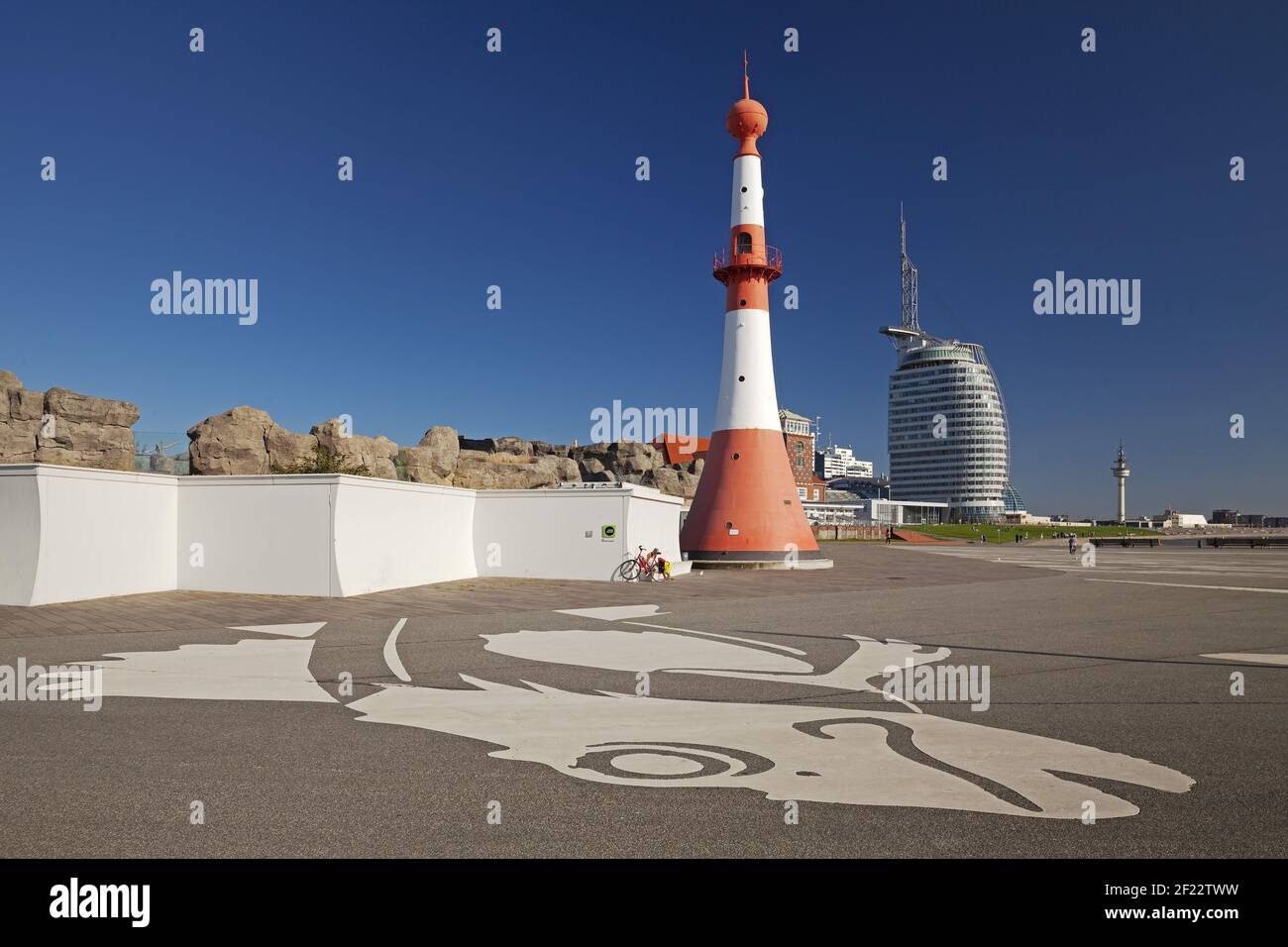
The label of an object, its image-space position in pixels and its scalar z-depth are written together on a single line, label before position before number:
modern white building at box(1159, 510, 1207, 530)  182.88
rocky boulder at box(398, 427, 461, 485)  28.75
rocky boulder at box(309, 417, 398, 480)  27.39
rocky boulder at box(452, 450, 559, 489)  32.44
